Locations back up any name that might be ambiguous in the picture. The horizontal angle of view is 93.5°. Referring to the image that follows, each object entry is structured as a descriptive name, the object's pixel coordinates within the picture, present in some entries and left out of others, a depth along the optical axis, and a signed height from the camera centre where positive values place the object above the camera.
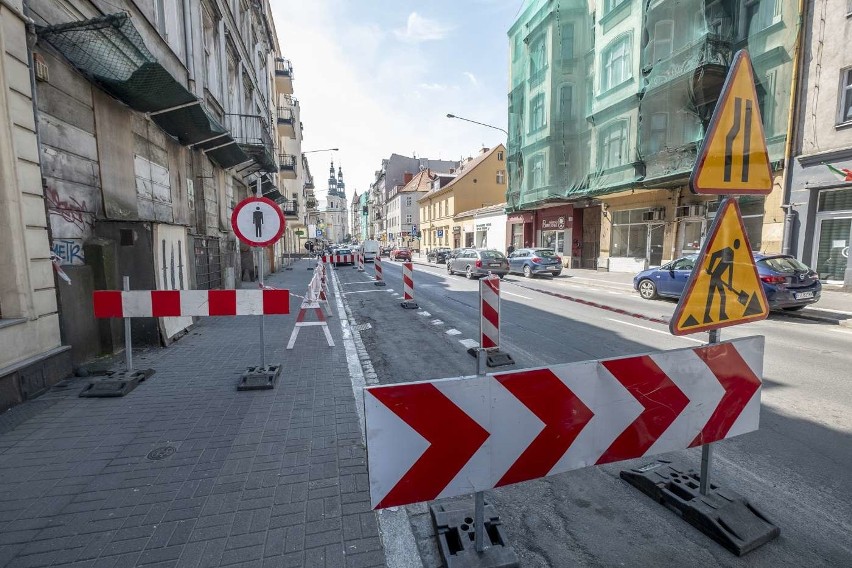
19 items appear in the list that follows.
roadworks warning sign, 2.46 -0.25
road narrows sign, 2.45 +0.60
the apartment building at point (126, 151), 5.32 +1.72
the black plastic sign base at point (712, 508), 2.45 -1.77
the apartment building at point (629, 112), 15.00 +6.40
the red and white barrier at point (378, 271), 17.20 -1.15
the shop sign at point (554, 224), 26.95 +1.33
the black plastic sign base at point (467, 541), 2.21 -1.75
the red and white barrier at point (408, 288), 11.26 -1.28
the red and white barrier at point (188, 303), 5.14 -0.74
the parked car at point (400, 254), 37.39 -0.94
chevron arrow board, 1.96 -0.97
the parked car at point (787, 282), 9.42 -0.96
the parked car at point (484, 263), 20.44 -1.01
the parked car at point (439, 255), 35.62 -1.00
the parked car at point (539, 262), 20.41 -1.00
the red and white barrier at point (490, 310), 5.59 -0.93
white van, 40.84 -0.39
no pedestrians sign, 5.54 +0.32
